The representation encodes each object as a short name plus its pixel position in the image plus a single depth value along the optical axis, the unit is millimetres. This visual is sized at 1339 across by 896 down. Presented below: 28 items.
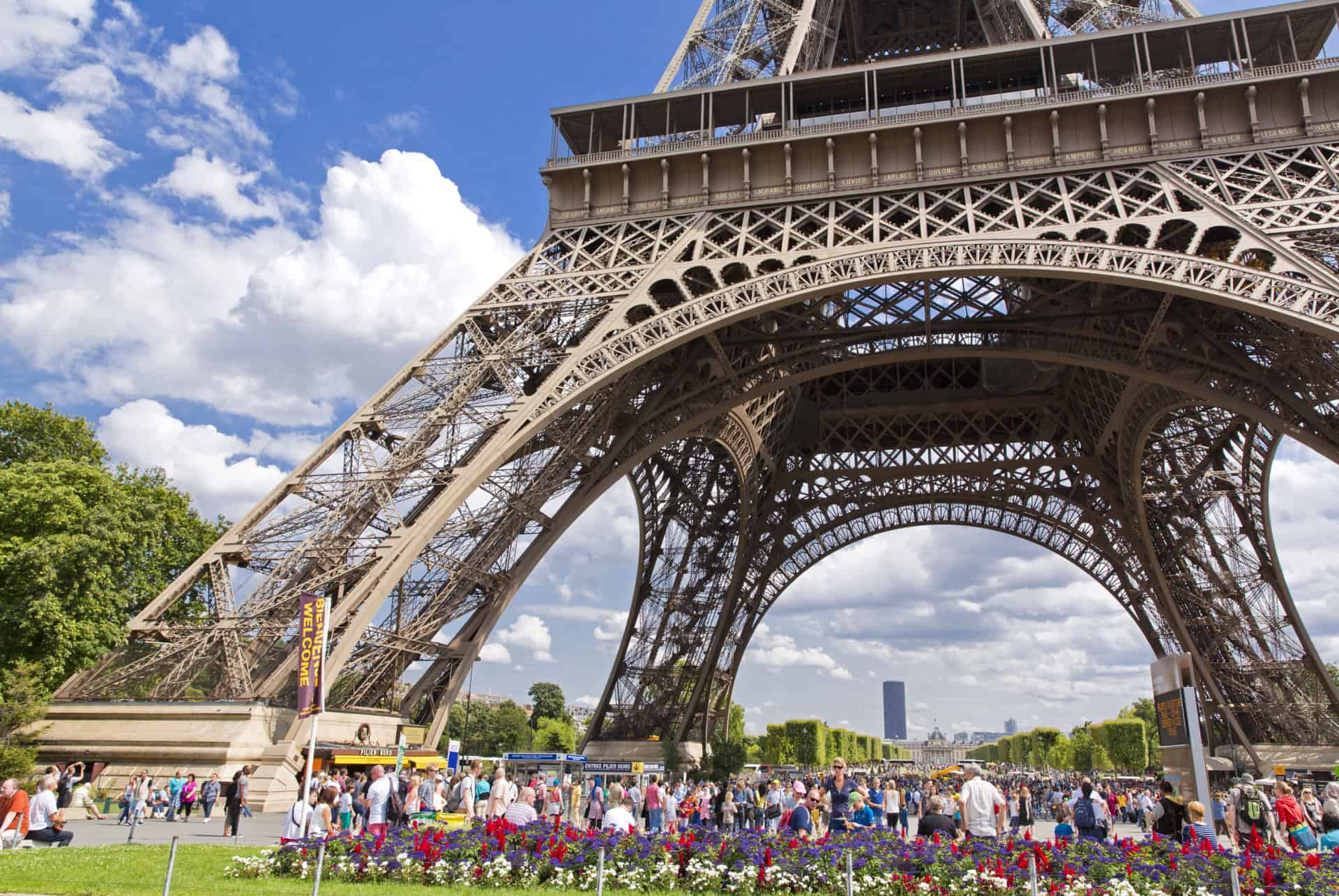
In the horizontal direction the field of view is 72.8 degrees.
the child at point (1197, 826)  9758
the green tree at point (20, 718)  17938
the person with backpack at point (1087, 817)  12961
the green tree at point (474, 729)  84750
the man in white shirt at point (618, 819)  10617
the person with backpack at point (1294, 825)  11938
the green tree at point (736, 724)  95625
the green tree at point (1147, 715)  79875
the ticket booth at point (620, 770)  26206
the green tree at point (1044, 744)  102562
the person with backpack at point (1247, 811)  14625
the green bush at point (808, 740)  84500
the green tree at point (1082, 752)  86562
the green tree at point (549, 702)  106938
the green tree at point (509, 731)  84688
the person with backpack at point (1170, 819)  12266
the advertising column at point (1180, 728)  12156
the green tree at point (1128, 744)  71375
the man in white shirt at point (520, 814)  11789
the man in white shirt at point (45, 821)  12336
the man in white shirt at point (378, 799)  12375
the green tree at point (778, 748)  84500
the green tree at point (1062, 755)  93325
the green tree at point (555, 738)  91125
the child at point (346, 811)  14883
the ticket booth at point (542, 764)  27578
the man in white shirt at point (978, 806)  10852
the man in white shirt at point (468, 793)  15594
